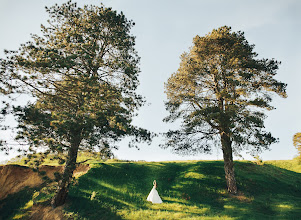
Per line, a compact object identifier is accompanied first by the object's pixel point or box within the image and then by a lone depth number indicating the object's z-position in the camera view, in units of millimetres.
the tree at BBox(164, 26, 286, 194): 13289
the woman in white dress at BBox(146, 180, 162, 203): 12323
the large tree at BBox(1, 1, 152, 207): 9984
